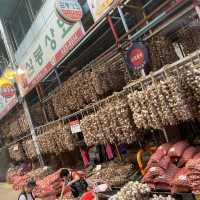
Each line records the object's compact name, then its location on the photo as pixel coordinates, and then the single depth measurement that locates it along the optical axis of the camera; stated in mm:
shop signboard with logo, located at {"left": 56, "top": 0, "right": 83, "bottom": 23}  6348
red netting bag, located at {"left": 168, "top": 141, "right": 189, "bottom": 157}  4191
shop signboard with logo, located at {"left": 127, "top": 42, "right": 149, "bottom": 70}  4691
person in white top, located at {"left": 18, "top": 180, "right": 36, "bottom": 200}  6195
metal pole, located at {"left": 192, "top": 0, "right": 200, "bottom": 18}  4008
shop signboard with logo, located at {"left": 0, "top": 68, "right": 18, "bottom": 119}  11276
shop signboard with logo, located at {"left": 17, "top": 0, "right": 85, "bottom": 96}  6510
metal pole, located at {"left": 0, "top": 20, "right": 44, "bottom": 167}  9731
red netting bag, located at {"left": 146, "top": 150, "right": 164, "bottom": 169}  4270
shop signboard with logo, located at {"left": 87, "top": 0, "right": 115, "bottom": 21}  5517
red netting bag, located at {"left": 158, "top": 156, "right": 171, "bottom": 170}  4137
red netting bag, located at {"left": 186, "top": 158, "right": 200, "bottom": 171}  3637
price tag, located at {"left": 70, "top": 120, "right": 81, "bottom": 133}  6670
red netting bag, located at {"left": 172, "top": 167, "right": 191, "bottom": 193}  3707
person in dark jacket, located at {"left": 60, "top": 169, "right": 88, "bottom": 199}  5117
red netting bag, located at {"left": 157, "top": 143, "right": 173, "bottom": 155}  4363
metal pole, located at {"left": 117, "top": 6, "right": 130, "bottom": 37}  5080
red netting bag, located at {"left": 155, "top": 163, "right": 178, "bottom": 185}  4020
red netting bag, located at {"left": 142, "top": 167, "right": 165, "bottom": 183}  4118
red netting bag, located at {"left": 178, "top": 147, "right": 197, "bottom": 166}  4059
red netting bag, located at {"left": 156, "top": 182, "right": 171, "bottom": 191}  4030
